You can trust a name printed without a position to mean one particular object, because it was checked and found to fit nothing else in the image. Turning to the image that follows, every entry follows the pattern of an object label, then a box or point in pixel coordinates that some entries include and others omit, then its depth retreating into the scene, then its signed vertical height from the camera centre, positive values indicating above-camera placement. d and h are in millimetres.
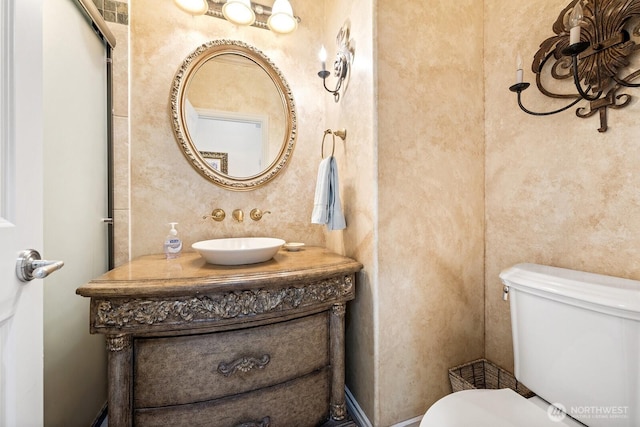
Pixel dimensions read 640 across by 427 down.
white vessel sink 1073 -178
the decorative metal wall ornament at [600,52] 858 +581
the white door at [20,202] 512 +28
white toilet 711 -467
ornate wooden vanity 866 -502
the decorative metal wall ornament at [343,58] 1329 +840
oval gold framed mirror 1425 +591
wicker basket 1219 -842
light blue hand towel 1327 +68
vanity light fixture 1386 +1166
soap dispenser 1264 -162
